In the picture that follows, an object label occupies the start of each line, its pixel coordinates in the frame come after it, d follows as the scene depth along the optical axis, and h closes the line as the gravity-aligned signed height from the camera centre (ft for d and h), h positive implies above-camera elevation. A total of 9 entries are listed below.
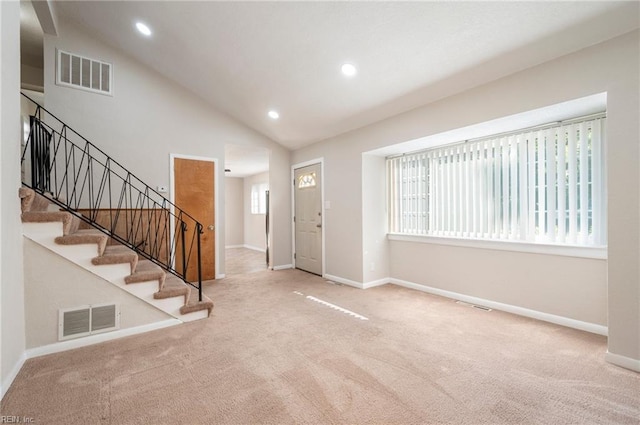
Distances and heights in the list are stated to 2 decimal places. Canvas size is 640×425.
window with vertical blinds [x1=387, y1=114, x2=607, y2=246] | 9.28 +0.97
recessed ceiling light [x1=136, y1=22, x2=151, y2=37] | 11.48 +7.59
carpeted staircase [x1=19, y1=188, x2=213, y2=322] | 7.94 -1.43
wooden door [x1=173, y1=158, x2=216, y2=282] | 15.47 +0.43
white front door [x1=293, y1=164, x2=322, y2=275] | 17.58 -0.41
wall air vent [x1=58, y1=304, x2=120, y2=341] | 8.25 -3.24
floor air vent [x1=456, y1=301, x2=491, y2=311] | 11.42 -3.93
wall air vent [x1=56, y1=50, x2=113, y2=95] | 12.48 +6.39
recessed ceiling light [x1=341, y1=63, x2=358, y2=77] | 10.52 +5.37
